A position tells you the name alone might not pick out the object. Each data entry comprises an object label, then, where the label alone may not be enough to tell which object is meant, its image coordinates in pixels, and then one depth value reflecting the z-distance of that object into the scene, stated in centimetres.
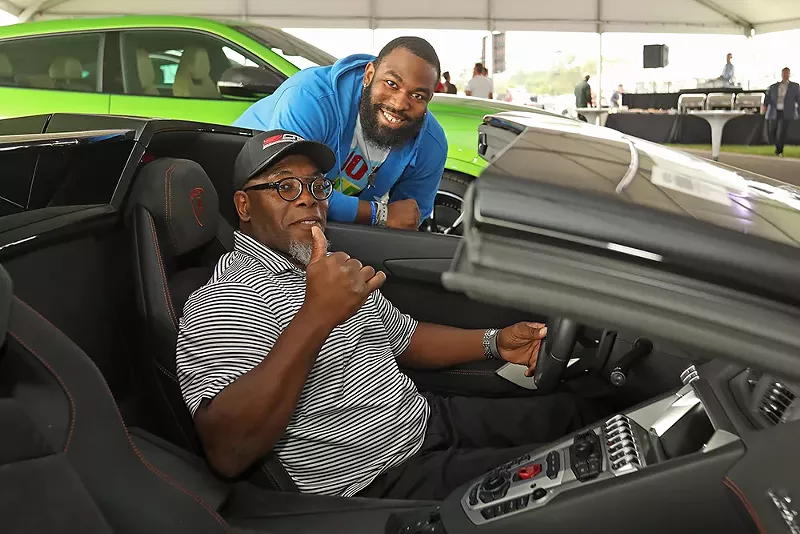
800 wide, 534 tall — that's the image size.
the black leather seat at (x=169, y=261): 156
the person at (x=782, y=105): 1130
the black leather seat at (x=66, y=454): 90
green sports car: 400
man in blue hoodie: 259
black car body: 75
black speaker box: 1455
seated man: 136
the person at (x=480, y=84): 1004
